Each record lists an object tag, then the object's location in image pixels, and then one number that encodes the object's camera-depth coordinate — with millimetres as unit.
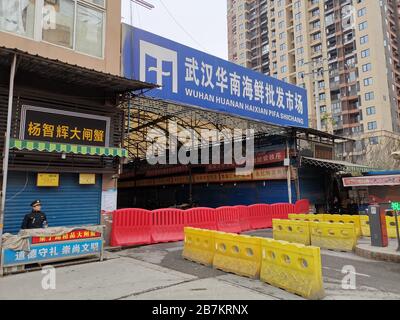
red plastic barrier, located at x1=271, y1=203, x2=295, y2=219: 16516
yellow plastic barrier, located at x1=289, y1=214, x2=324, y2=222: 13490
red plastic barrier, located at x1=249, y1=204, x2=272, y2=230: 15180
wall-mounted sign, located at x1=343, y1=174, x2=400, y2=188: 16641
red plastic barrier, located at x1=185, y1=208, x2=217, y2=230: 12630
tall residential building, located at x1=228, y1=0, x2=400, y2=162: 60594
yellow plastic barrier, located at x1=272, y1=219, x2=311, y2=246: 11289
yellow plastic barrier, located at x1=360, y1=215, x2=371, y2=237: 12623
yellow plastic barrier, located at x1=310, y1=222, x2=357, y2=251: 10141
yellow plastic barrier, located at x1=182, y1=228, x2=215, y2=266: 7949
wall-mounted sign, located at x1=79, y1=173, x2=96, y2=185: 10188
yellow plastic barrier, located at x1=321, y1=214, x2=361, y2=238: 12773
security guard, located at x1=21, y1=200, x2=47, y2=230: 7973
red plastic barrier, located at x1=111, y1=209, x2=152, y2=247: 10560
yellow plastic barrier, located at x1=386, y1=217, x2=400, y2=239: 11891
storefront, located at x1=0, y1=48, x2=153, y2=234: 8734
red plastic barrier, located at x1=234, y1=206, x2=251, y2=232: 14547
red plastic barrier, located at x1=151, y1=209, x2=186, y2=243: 11547
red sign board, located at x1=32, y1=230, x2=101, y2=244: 7437
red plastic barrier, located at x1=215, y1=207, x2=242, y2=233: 13594
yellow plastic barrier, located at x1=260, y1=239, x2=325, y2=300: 5410
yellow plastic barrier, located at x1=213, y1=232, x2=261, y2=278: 6742
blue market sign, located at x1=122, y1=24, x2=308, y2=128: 12195
